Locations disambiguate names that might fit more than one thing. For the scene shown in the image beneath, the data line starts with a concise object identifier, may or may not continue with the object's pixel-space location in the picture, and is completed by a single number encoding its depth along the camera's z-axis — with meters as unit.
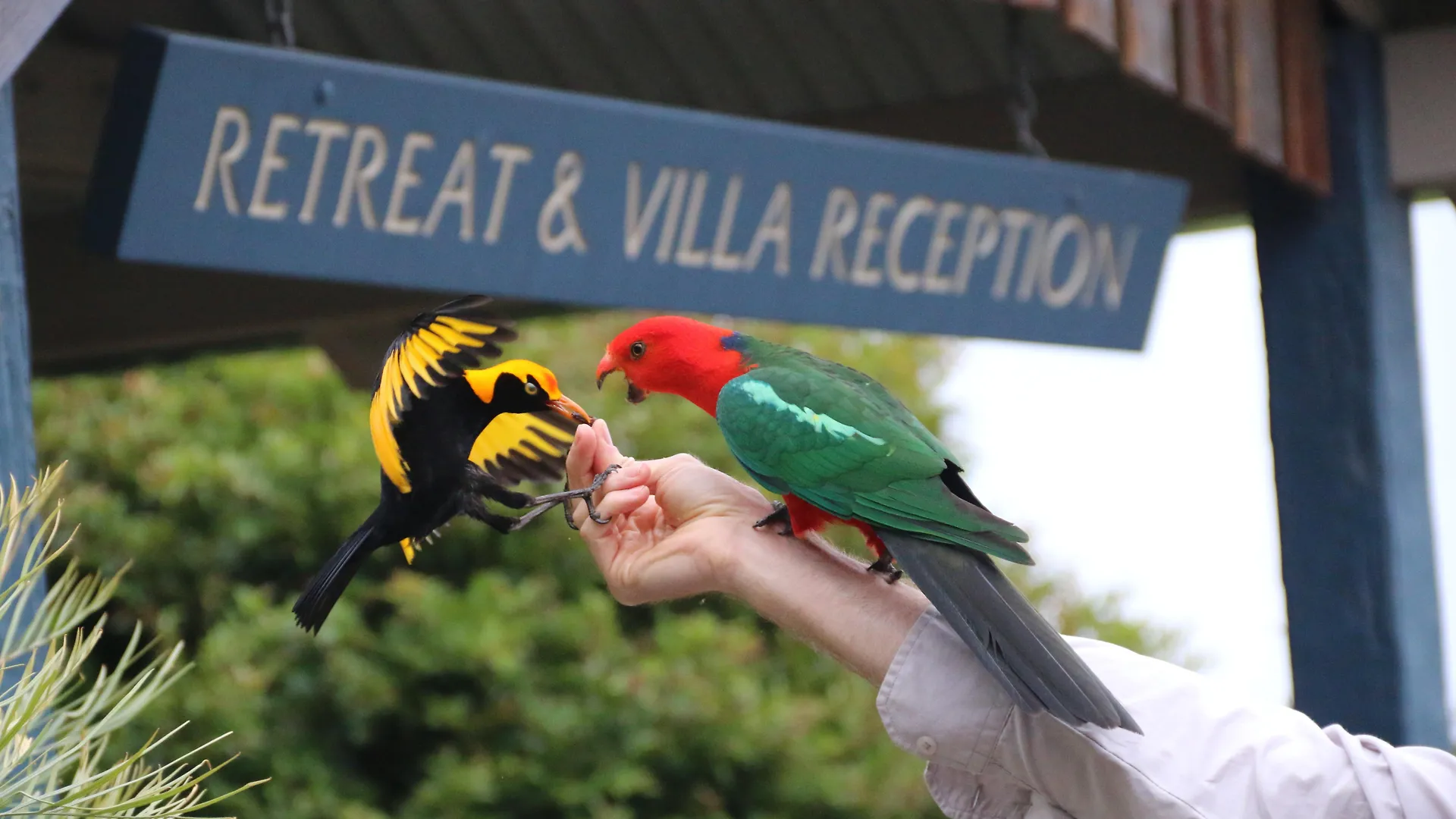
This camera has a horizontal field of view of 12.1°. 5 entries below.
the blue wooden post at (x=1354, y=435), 7.12
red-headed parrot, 5.68
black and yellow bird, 5.73
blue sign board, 6.37
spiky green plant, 5.69
